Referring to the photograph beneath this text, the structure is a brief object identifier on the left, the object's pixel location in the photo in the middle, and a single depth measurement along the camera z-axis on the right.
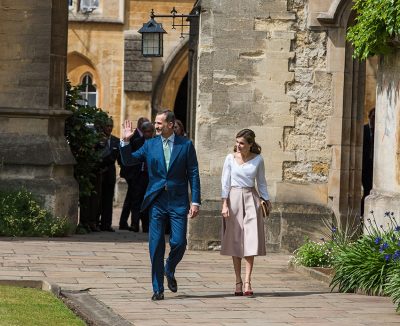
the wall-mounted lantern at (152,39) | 24.25
